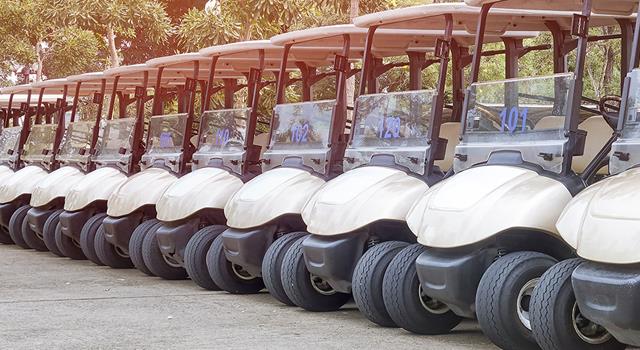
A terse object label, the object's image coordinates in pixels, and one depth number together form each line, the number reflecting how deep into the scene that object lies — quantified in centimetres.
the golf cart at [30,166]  2811
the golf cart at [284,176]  1772
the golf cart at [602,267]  1130
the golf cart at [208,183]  1959
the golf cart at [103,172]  2377
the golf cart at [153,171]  2189
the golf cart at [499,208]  1305
